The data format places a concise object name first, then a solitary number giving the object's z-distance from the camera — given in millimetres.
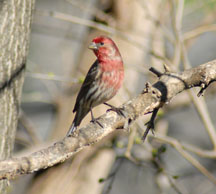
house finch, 9664
